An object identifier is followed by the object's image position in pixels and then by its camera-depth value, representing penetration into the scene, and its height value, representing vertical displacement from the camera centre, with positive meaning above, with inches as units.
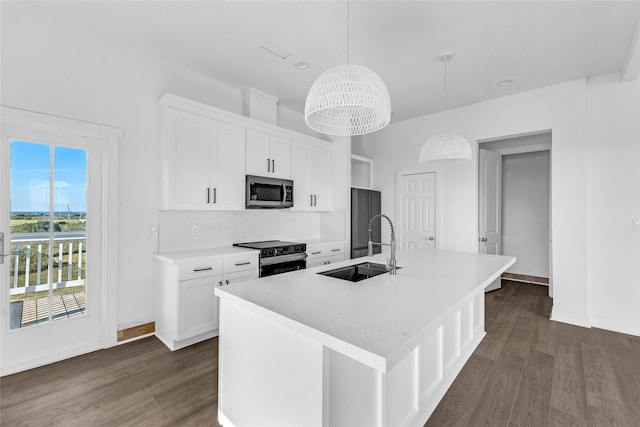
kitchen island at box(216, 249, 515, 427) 46.4 -23.6
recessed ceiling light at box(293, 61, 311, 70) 125.3 +63.8
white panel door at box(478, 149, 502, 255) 178.9 +8.8
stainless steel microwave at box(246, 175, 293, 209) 137.8 +10.6
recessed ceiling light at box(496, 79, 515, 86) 140.9 +64.3
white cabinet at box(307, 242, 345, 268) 155.8 -21.4
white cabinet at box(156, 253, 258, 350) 107.0 -31.8
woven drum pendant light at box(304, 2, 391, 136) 61.2 +26.0
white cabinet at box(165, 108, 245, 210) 115.8 +21.3
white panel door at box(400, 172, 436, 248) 188.5 +3.2
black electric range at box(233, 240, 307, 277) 131.4 -19.3
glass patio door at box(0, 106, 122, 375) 92.7 -8.4
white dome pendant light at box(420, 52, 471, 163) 107.7 +24.6
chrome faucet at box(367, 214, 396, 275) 83.4 -13.8
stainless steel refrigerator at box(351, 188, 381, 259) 191.2 -2.2
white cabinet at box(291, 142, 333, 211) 163.0 +21.7
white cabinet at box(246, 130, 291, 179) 140.3 +29.5
